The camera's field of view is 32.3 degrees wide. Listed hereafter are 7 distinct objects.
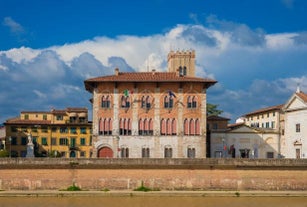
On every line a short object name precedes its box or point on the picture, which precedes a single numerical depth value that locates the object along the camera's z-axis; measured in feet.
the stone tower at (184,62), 266.16
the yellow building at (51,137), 238.48
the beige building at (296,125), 179.01
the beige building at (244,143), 190.70
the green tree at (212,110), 283.98
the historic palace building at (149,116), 180.24
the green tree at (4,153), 208.01
